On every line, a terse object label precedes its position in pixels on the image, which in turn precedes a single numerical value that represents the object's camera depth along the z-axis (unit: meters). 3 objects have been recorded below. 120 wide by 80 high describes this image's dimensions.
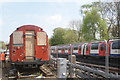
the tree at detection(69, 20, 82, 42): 63.22
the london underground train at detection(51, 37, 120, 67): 17.17
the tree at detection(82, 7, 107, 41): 38.75
